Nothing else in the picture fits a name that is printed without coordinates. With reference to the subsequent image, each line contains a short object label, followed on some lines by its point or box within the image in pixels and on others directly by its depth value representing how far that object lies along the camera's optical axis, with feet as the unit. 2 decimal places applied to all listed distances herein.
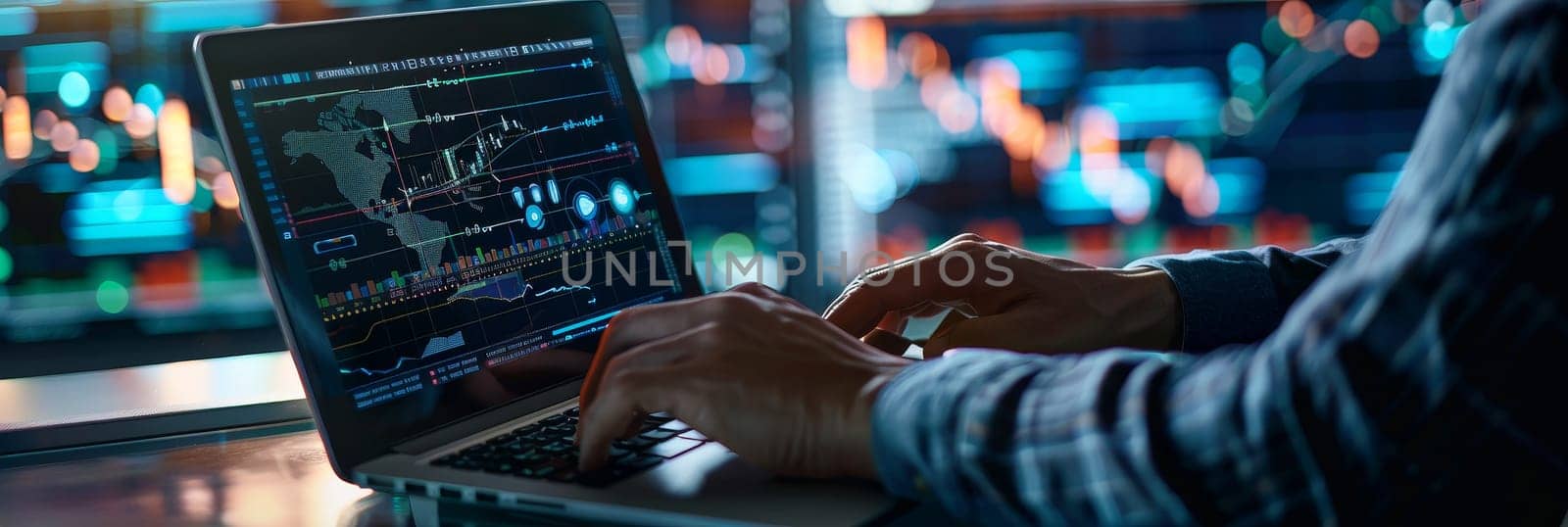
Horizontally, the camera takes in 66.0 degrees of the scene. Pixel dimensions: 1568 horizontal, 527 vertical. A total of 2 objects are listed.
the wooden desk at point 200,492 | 2.18
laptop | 2.12
